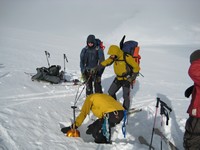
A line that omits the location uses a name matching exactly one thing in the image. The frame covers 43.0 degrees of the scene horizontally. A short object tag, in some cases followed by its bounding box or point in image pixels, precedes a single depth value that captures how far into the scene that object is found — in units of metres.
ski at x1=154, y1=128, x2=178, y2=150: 5.80
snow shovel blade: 5.60
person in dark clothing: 8.05
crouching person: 5.37
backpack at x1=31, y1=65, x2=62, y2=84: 9.91
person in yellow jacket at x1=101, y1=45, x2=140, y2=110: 6.82
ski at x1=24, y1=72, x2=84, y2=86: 10.46
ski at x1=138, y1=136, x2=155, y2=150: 6.06
